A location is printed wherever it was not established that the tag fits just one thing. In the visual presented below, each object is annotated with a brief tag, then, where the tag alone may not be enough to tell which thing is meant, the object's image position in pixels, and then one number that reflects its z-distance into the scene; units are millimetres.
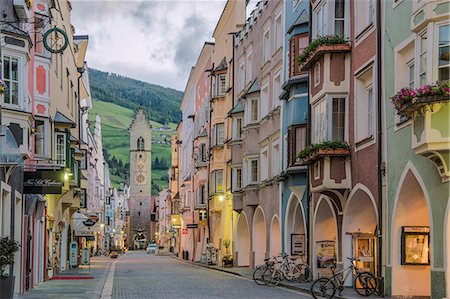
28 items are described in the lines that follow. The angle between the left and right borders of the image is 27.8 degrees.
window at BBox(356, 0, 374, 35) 27828
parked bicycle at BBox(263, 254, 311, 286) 33469
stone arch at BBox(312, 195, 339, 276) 33844
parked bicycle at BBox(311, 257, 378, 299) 24906
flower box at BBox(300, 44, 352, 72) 29281
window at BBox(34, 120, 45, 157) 33031
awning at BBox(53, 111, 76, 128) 36406
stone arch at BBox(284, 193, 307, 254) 39094
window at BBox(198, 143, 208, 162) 68312
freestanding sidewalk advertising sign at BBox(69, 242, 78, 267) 52688
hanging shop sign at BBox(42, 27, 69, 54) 26481
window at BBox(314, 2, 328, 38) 30970
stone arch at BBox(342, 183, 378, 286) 29344
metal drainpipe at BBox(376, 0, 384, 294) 25922
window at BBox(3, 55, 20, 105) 25406
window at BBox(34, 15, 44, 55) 31612
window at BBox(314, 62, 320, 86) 30608
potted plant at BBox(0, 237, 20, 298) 20656
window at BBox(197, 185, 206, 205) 68688
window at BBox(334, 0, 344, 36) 30438
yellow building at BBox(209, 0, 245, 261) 57531
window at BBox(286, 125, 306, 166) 36094
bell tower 172375
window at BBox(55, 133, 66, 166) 36875
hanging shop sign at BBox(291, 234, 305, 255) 38844
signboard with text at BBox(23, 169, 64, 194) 27641
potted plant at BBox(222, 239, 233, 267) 54281
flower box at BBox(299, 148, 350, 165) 28812
